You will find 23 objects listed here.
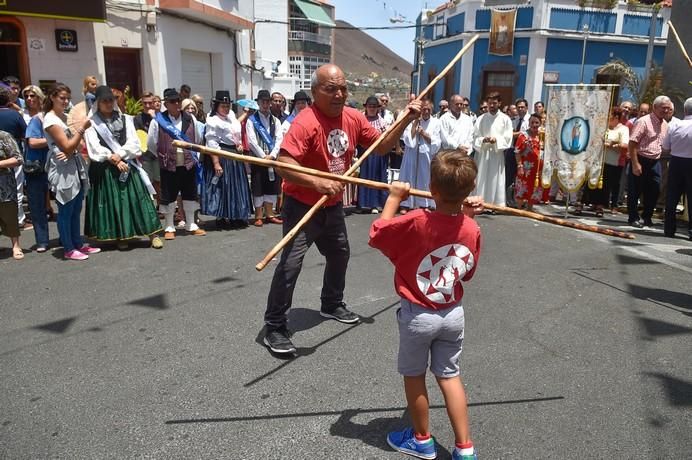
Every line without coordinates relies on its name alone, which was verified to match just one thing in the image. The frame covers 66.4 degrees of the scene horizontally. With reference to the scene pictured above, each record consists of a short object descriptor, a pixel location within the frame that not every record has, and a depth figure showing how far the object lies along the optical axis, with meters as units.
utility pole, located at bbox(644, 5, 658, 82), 12.97
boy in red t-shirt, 2.44
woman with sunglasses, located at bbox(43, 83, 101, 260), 5.49
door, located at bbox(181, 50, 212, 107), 16.06
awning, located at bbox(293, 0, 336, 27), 28.40
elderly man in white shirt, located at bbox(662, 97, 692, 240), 6.96
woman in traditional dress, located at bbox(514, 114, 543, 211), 8.93
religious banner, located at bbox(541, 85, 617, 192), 8.20
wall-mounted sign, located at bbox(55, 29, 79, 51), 11.33
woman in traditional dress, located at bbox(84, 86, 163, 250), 5.78
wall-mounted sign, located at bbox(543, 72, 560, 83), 23.36
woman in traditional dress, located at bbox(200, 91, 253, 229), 7.09
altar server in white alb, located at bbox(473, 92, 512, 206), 8.70
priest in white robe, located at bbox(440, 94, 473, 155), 8.27
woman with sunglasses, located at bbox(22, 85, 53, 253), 6.06
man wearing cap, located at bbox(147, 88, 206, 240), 6.64
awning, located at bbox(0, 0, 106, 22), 10.27
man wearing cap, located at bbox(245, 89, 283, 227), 7.30
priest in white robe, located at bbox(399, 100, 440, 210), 8.31
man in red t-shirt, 3.53
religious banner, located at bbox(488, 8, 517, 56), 23.02
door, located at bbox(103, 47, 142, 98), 13.09
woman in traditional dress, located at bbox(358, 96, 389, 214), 8.73
